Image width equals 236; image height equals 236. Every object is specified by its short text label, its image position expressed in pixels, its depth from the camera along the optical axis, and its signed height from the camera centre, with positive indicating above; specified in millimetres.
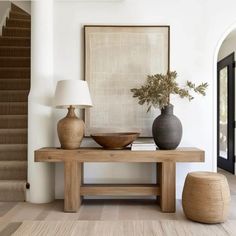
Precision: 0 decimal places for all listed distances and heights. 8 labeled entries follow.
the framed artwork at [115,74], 3775 +525
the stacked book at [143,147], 3275 -311
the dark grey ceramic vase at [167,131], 3328 -144
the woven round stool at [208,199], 2818 -745
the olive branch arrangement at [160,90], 3395 +303
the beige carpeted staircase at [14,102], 3863 +234
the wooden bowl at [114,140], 3275 -238
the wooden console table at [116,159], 3189 -430
